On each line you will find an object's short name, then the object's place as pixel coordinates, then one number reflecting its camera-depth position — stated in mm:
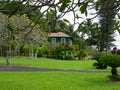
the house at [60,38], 30356
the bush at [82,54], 23623
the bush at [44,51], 24834
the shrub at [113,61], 7905
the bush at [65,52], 23536
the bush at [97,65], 12634
